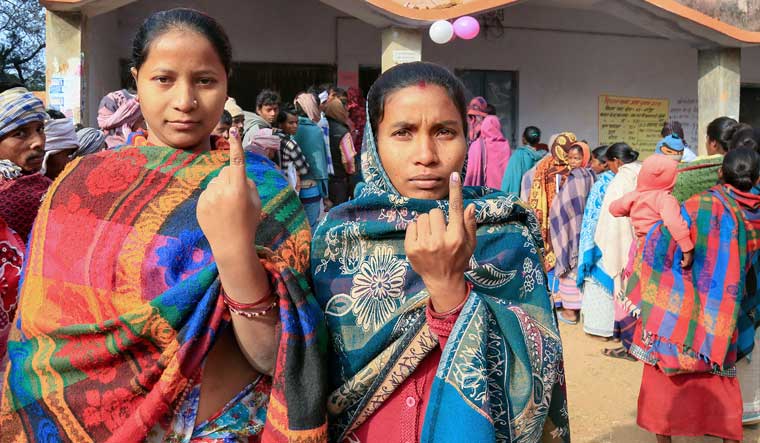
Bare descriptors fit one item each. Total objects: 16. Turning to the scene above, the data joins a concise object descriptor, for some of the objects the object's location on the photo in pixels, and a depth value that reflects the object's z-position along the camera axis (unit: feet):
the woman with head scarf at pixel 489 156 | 31.14
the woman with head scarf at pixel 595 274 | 22.98
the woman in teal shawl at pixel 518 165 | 29.71
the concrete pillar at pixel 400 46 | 29.50
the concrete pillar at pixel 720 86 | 34.83
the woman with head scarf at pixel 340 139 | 30.17
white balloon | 28.71
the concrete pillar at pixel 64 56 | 26.08
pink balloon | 29.76
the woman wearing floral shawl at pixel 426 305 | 5.11
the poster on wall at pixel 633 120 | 43.01
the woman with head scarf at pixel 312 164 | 26.63
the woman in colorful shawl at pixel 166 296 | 4.94
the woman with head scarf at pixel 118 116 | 18.01
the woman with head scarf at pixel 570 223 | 24.43
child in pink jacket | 14.92
